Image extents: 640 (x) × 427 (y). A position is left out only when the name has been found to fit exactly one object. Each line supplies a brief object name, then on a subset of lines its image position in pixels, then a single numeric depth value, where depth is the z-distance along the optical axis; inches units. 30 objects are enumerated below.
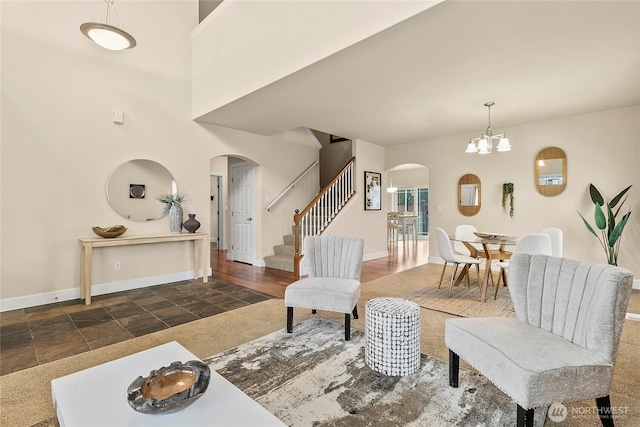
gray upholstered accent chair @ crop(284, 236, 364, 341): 104.1
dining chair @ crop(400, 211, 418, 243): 354.6
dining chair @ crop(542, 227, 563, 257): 154.1
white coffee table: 45.3
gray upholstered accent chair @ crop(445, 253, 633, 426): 54.7
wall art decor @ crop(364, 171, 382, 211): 268.2
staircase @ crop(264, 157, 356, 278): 205.8
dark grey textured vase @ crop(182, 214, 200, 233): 183.8
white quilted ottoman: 81.7
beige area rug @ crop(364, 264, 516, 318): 135.9
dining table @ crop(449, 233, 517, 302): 148.6
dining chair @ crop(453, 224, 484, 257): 187.6
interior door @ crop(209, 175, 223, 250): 331.9
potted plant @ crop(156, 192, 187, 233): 181.9
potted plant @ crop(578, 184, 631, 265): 160.2
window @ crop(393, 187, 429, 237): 457.3
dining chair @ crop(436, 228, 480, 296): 157.9
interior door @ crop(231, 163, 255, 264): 246.4
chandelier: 157.6
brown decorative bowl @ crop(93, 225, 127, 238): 151.3
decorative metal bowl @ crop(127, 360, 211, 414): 45.8
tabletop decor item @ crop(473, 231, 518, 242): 151.9
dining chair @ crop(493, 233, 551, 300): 132.4
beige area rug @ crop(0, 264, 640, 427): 67.6
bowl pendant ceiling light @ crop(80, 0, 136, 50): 109.5
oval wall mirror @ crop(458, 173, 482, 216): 230.1
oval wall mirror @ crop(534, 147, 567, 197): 193.6
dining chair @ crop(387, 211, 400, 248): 347.7
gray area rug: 65.1
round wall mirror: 165.2
